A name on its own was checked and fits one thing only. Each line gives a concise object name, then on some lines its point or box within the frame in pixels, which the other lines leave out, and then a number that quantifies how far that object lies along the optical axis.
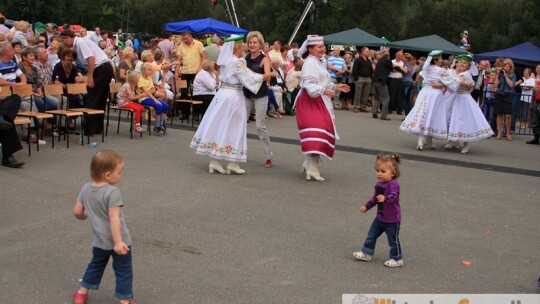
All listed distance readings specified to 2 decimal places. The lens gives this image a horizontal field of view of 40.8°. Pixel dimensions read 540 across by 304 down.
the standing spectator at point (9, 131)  9.59
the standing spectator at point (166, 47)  19.29
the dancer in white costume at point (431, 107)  13.65
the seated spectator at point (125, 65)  16.06
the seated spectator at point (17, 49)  13.48
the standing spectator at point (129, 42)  28.37
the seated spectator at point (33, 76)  11.92
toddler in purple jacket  6.20
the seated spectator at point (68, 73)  12.50
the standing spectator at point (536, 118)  16.25
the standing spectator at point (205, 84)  15.32
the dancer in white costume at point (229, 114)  9.94
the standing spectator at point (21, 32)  16.88
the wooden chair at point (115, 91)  13.12
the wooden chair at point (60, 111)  11.48
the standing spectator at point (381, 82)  20.45
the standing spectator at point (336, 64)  21.78
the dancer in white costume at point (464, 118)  13.73
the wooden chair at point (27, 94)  10.85
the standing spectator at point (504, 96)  16.72
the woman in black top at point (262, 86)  10.20
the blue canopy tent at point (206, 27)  26.09
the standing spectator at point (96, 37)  21.60
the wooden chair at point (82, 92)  11.93
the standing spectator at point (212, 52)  18.00
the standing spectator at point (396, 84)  21.89
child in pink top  13.24
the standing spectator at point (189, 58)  16.56
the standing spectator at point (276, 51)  20.47
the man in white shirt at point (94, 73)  12.48
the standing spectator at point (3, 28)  17.91
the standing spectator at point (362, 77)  21.64
